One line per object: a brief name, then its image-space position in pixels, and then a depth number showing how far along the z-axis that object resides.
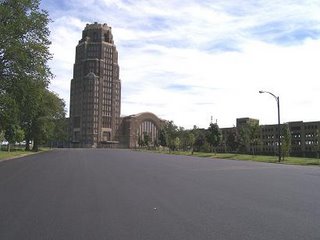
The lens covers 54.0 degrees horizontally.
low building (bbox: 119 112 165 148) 119.40
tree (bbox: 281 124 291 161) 35.64
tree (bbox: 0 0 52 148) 28.75
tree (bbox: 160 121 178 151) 80.38
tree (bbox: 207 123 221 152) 56.02
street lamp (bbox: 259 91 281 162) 33.90
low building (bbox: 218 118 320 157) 103.02
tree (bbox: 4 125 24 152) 52.27
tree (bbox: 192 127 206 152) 77.17
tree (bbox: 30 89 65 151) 61.31
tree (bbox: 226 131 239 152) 75.34
